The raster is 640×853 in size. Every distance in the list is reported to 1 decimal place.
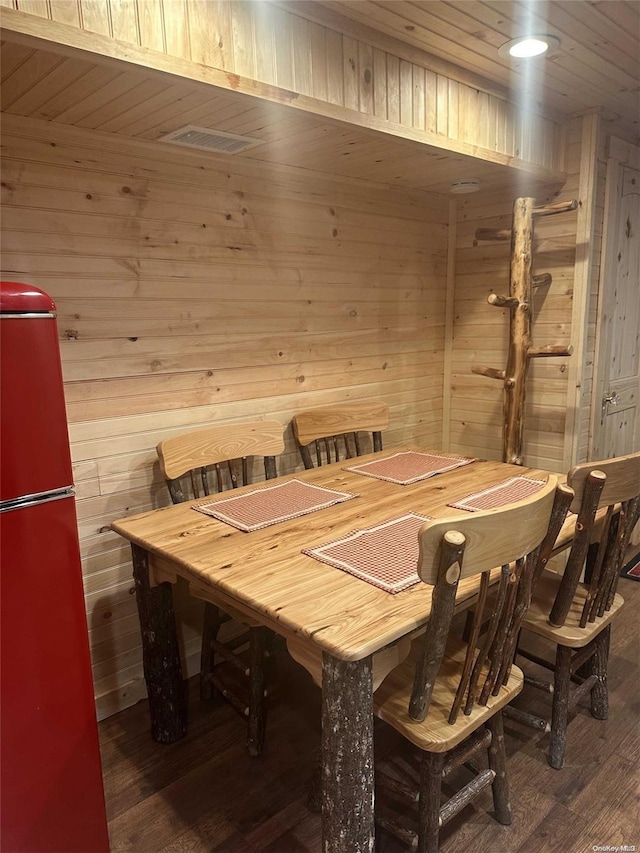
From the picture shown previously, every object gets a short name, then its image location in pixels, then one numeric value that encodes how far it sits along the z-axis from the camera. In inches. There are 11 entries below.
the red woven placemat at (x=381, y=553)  57.9
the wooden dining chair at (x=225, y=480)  79.5
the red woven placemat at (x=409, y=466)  93.6
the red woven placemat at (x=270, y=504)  75.2
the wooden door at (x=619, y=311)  122.1
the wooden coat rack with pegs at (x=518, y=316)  114.3
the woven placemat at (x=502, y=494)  78.5
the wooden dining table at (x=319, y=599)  49.9
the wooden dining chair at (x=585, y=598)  64.9
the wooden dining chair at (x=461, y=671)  49.0
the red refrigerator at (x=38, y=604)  51.3
